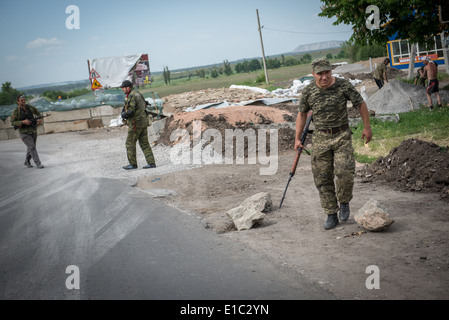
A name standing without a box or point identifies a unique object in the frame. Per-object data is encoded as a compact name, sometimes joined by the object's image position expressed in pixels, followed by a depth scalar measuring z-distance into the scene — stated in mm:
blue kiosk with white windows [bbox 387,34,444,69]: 33500
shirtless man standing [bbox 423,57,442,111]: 15547
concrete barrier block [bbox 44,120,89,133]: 24047
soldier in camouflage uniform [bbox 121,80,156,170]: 11641
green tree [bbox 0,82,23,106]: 42906
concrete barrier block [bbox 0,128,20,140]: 23750
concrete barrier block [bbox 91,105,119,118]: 24781
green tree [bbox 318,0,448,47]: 15531
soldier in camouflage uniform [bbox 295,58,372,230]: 5586
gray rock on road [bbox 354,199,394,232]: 5348
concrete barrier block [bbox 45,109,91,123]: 24241
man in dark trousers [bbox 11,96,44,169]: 12891
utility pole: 46834
